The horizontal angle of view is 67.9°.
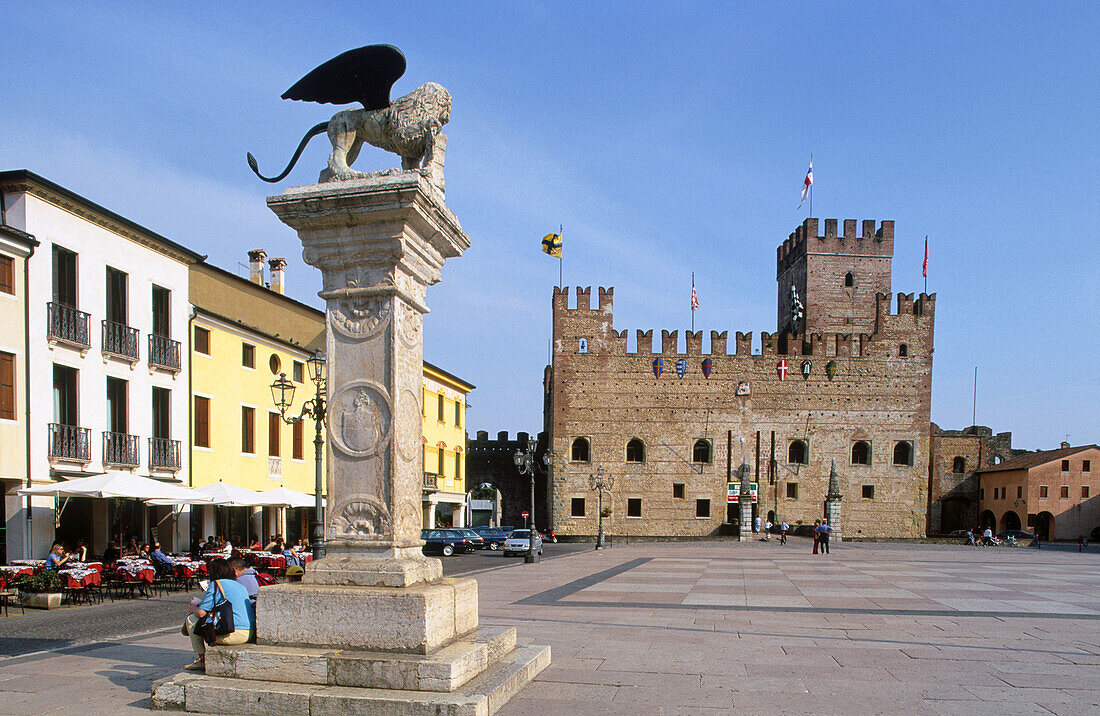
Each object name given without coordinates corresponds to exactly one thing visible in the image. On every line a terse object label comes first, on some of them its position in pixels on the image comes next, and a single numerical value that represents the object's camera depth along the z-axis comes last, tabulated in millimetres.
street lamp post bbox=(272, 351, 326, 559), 13461
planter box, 13555
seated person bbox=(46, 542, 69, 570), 14425
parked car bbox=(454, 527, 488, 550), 32812
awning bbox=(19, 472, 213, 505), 15094
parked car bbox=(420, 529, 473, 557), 30969
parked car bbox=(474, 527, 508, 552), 35562
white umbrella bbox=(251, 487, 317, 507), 19359
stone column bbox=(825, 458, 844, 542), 45156
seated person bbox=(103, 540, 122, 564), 16328
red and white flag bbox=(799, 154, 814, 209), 52781
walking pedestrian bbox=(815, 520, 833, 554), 29456
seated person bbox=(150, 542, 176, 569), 16203
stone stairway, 5074
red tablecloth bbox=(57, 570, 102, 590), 13367
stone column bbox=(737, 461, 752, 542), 44781
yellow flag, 46812
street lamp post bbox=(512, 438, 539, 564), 28562
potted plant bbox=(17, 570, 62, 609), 13500
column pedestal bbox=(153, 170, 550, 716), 5332
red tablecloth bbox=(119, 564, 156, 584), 14648
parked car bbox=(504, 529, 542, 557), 31219
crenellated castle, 49062
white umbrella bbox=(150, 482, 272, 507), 17984
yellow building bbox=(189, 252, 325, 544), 23016
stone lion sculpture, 6277
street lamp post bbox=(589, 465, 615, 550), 47688
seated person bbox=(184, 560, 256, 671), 5902
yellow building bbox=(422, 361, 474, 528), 40000
